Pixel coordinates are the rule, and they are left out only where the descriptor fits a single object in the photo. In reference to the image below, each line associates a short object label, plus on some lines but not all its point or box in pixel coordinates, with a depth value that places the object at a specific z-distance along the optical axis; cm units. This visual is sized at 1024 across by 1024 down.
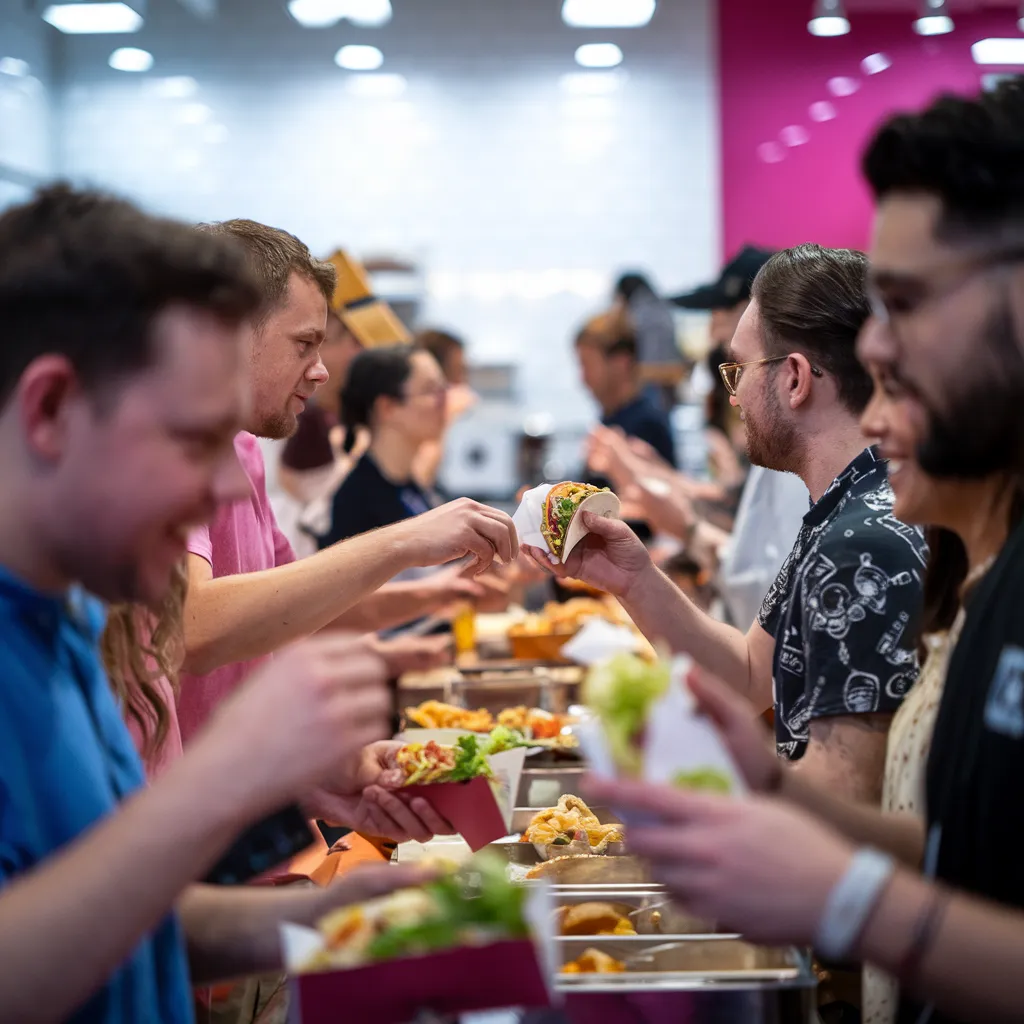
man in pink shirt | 217
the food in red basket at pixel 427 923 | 107
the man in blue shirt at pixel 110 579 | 99
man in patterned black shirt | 174
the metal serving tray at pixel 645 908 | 162
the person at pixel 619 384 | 658
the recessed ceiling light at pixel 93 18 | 940
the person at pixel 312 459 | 560
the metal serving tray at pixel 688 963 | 134
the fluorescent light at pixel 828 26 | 911
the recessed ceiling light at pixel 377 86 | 971
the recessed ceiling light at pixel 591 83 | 970
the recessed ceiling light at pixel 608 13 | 938
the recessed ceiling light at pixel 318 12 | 945
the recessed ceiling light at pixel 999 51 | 878
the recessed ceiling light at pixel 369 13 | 944
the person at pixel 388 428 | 464
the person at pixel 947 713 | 103
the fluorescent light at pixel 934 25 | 896
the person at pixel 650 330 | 780
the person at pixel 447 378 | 654
